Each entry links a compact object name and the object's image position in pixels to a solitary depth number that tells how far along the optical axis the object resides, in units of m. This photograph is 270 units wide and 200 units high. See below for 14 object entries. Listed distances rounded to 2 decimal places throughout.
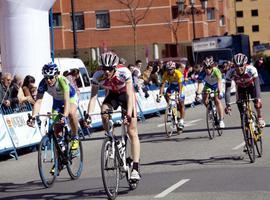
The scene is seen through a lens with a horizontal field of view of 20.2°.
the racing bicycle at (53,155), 11.46
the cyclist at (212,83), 18.17
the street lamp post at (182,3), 43.22
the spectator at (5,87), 18.14
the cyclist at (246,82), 13.12
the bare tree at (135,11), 69.21
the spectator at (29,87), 18.58
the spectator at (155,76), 29.51
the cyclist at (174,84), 18.92
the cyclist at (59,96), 11.49
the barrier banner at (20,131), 16.77
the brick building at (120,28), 71.06
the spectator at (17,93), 17.86
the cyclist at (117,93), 10.05
